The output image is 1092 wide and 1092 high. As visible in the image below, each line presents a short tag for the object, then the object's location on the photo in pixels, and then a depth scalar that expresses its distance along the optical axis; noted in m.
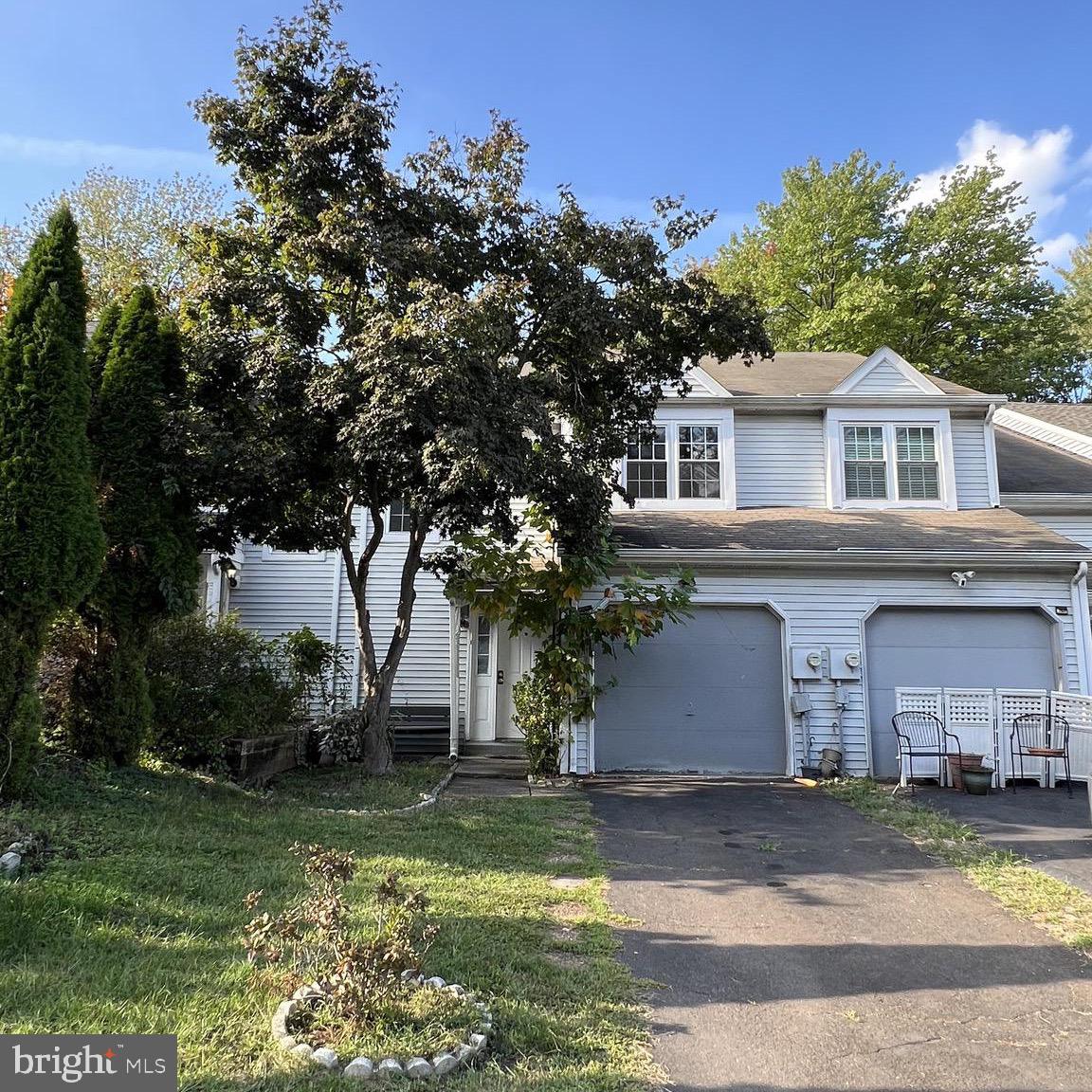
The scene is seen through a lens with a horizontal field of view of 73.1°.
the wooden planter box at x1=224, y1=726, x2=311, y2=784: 8.73
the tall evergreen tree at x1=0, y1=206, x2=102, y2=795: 5.98
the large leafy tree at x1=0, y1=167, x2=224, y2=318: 18.62
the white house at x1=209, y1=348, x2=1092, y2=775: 10.46
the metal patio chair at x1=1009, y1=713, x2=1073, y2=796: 9.52
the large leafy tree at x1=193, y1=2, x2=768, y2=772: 7.68
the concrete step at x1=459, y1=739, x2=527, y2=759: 11.38
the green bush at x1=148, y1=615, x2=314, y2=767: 8.48
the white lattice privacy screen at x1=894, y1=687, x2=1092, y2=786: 9.61
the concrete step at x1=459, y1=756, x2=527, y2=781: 10.37
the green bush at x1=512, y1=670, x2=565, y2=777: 9.95
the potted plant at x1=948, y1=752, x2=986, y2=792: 9.25
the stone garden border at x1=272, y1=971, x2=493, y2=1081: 2.73
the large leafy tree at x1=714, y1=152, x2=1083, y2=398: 21.88
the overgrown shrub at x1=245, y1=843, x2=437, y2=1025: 3.02
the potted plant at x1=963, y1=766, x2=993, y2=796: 8.95
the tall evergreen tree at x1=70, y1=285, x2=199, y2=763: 7.36
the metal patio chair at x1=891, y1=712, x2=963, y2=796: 9.58
